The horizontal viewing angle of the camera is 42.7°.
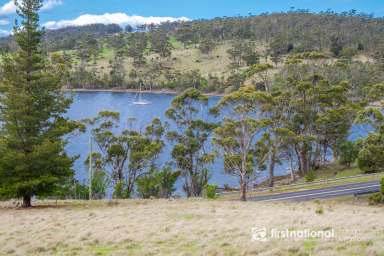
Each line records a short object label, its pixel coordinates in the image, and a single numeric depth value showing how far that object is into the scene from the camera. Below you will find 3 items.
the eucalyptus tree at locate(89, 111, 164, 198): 55.59
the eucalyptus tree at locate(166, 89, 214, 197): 57.93
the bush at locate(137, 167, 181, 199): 54.59
